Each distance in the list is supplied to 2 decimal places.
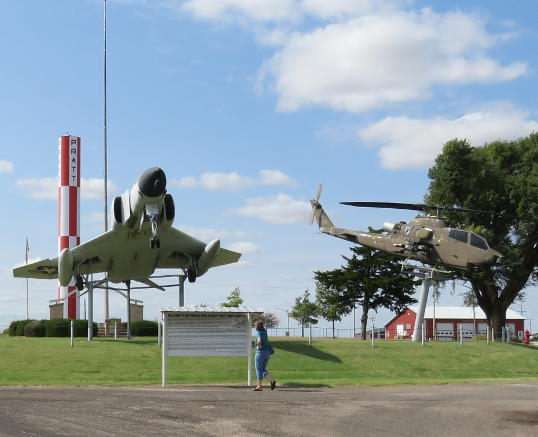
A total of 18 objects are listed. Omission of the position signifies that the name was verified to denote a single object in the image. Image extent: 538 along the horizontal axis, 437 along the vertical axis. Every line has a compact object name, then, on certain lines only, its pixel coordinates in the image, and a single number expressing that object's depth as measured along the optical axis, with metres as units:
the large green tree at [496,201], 49.06
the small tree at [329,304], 56.42
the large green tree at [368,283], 54.47
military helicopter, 34.00
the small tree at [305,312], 75.69
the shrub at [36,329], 39.41
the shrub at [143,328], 40.12
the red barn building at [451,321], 89.25
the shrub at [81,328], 37.62
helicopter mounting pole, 37.75
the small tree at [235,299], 69.81
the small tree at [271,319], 83.19
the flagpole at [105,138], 56.34
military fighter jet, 31.08
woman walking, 19.38
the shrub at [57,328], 38.53
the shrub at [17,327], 42.31
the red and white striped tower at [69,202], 54.50
